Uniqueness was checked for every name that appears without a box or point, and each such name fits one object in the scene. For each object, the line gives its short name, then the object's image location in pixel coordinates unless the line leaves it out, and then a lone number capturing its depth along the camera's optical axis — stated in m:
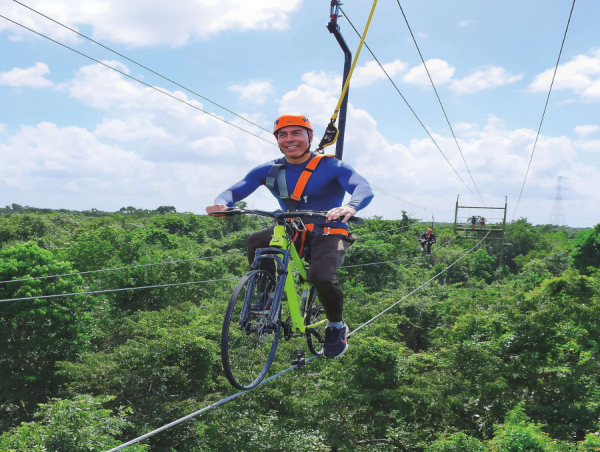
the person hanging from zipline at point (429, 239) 27.03
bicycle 3.46
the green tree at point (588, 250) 44.16
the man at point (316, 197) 3.80
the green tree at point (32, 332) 23.02
